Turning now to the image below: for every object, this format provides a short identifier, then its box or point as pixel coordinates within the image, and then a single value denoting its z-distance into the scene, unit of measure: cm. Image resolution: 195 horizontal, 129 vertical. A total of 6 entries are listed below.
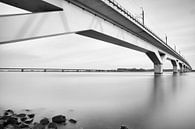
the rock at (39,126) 412
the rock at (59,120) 494
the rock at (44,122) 467
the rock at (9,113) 603
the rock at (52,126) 427
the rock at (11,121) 466
